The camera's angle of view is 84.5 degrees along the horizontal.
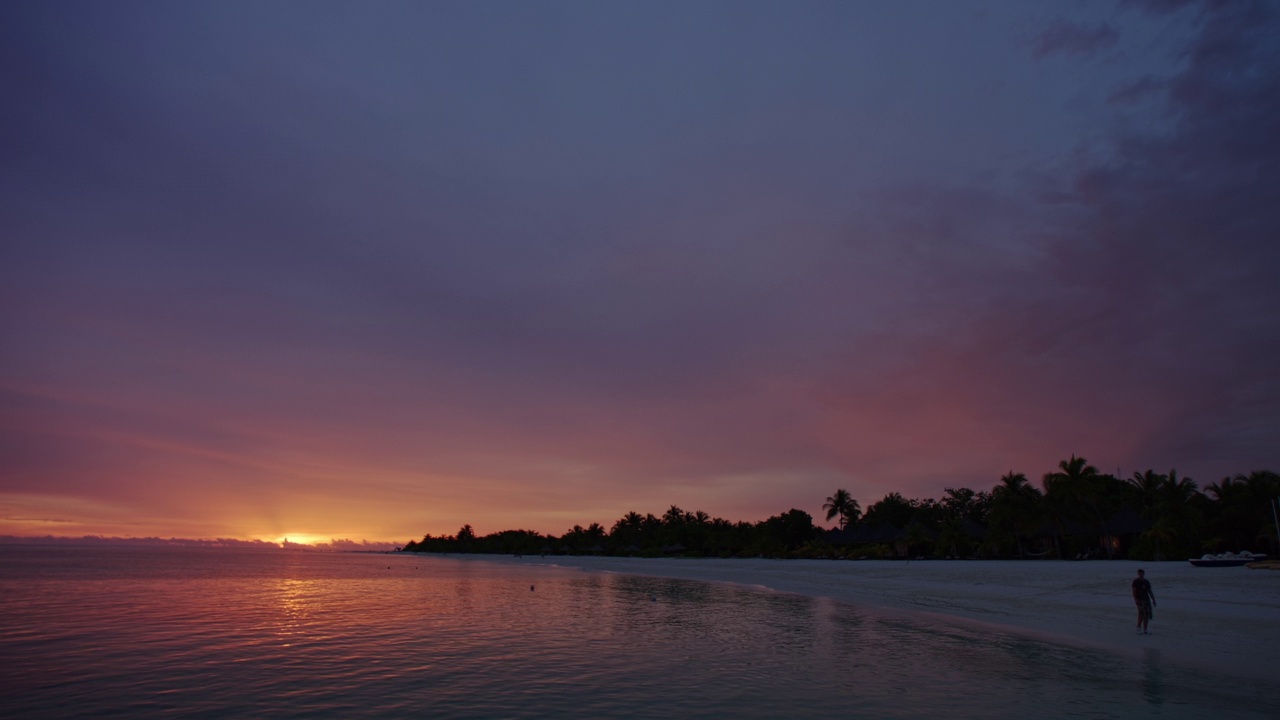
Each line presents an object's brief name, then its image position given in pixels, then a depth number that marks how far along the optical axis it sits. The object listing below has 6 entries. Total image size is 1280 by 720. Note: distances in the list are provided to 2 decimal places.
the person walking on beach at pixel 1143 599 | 23.11
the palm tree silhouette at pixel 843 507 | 103.69
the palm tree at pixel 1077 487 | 63.12
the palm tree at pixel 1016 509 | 64.44
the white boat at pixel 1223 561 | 40.59
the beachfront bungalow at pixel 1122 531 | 57.91
